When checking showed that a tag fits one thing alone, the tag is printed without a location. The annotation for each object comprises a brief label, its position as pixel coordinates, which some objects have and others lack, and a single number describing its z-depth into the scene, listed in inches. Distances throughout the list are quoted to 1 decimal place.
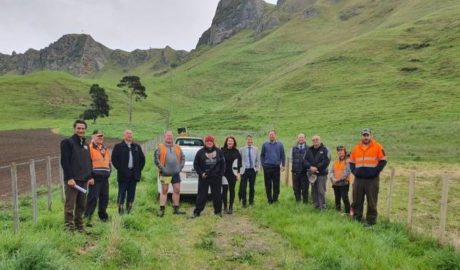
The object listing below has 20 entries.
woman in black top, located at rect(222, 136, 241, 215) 527.2
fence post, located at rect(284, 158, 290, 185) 713.3
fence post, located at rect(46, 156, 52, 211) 467.1
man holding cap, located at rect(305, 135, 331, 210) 517.3
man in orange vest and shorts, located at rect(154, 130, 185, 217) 505.7
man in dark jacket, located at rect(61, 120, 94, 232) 366.6
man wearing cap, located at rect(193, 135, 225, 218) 504.1
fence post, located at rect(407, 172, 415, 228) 410.5
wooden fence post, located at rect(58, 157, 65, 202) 540.6
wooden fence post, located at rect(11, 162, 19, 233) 347.3
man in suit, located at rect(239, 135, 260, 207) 545.0
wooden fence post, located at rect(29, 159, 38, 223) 396.7
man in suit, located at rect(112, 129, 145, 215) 466.6
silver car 562.6
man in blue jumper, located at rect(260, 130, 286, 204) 551.5
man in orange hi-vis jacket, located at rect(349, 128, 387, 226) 435.2
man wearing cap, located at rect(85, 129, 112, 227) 428.1
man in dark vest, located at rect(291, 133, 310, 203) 540.7
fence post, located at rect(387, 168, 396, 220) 444.9
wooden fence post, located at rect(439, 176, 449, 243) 367.6
